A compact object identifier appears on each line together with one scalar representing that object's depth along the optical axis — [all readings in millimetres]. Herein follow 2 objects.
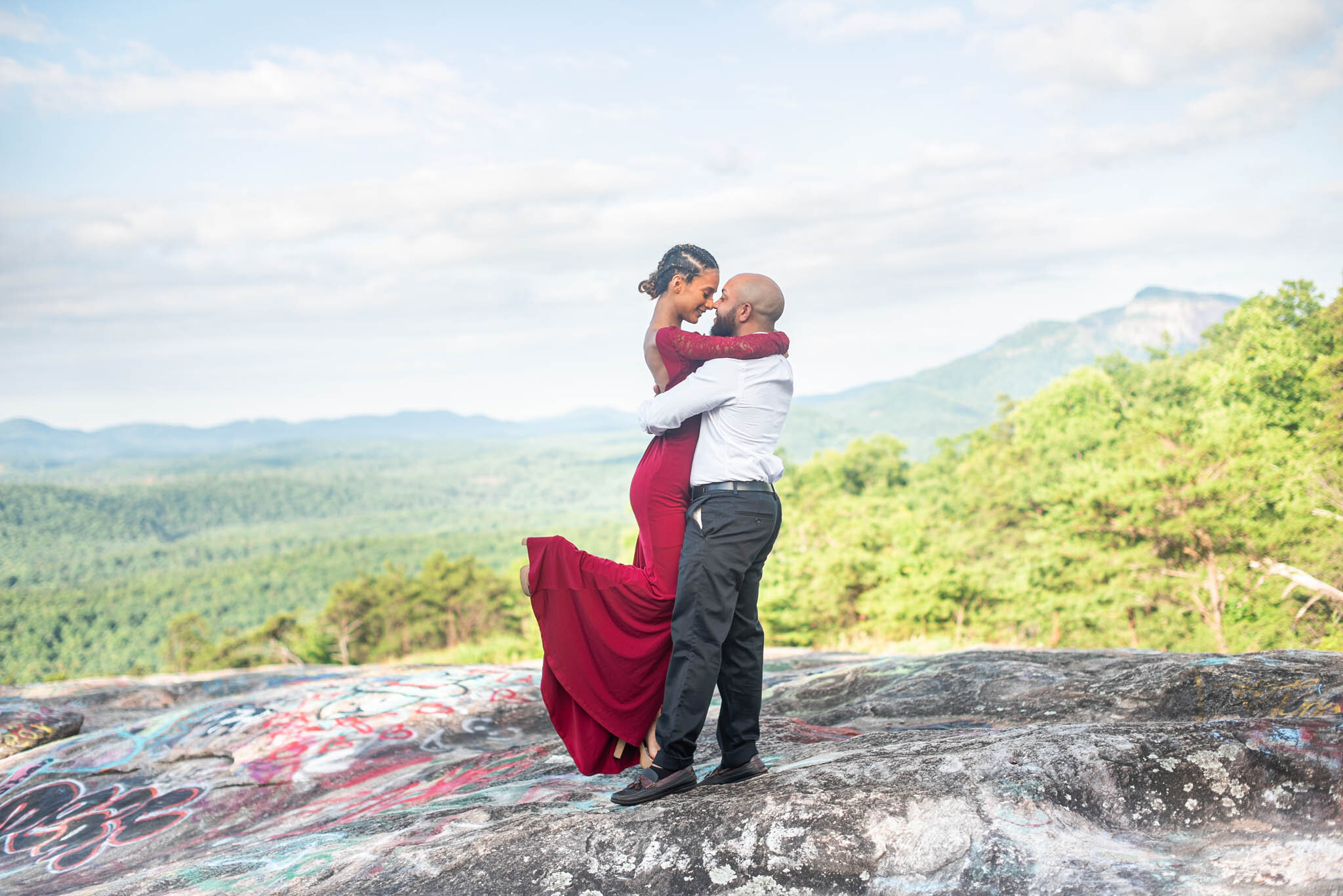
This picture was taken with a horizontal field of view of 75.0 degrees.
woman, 4340
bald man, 4094
